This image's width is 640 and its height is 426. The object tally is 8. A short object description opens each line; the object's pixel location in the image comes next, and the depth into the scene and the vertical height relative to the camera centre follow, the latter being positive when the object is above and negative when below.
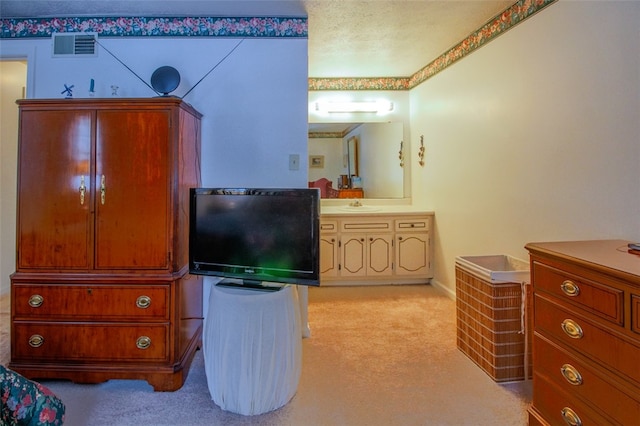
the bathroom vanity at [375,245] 3.74 -0.31
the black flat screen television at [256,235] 1.87 -0.10
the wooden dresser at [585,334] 1.16 -0.44
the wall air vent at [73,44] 2.51 +1.21
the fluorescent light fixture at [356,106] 4.17 +1.29
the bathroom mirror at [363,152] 4.21 +0.75
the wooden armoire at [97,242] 1.97 -0.15
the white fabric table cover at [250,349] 1.73 -0.65
